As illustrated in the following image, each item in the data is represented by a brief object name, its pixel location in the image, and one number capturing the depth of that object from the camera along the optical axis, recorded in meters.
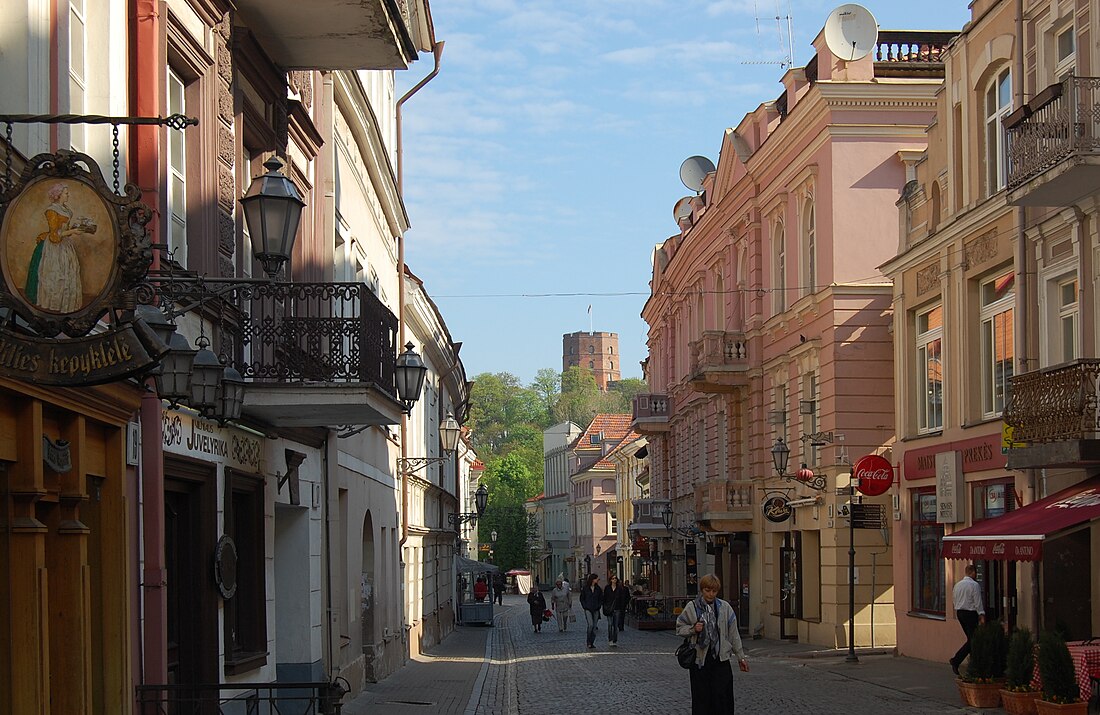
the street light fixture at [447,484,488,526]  43.32
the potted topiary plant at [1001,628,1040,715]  15.45
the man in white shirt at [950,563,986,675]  19.92
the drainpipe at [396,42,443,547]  27.50
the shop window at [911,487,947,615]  24.75
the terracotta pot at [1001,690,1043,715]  15.38
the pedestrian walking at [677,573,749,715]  13.37
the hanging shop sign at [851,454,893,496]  26.16
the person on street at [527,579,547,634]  47.72
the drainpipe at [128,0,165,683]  10.80
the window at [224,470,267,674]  14.49
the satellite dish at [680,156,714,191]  52.31
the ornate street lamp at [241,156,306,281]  9.43
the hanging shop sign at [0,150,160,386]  6.80
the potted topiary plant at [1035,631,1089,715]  14.37
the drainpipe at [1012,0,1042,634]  20.56
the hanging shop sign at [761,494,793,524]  32.47
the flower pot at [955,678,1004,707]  16.64
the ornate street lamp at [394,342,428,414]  16.52
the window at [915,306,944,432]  25.12
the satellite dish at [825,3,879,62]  31.02
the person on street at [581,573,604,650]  35.75
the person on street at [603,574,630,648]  34.82
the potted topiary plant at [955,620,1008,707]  16.67
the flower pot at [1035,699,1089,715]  14.34
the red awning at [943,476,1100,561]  16.39
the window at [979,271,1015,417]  21.81
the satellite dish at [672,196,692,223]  55.62
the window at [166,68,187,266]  12.12
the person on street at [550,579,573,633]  46.19
